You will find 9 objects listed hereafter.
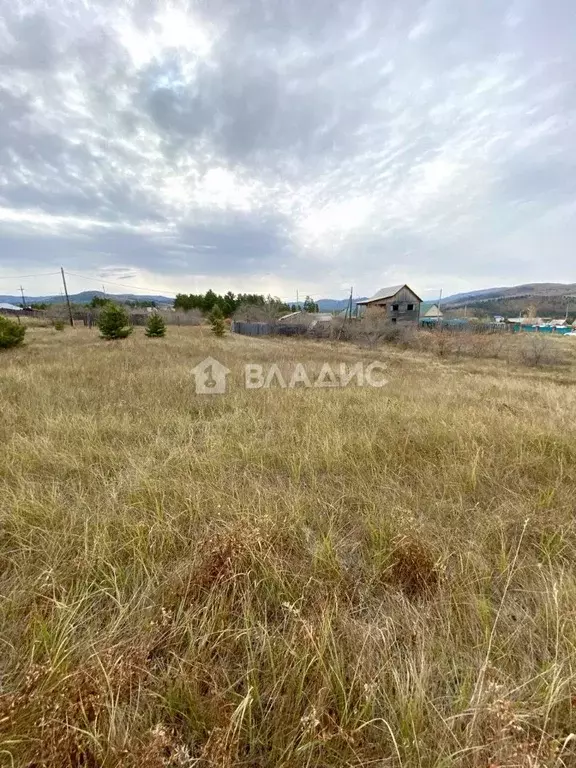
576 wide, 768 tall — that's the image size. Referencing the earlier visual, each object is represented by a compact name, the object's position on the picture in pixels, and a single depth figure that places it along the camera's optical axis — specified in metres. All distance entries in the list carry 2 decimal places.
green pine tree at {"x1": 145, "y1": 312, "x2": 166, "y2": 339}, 19.88
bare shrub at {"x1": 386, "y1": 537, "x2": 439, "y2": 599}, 1.58
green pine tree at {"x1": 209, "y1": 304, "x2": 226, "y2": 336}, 24.48
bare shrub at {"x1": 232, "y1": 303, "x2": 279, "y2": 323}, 39.38
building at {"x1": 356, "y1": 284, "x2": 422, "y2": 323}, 31.72
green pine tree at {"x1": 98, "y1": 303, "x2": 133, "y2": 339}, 17.53
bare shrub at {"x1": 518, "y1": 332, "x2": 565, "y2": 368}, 15.80
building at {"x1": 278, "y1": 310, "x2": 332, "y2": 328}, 31.77
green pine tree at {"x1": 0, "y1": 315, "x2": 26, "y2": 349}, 11.81
